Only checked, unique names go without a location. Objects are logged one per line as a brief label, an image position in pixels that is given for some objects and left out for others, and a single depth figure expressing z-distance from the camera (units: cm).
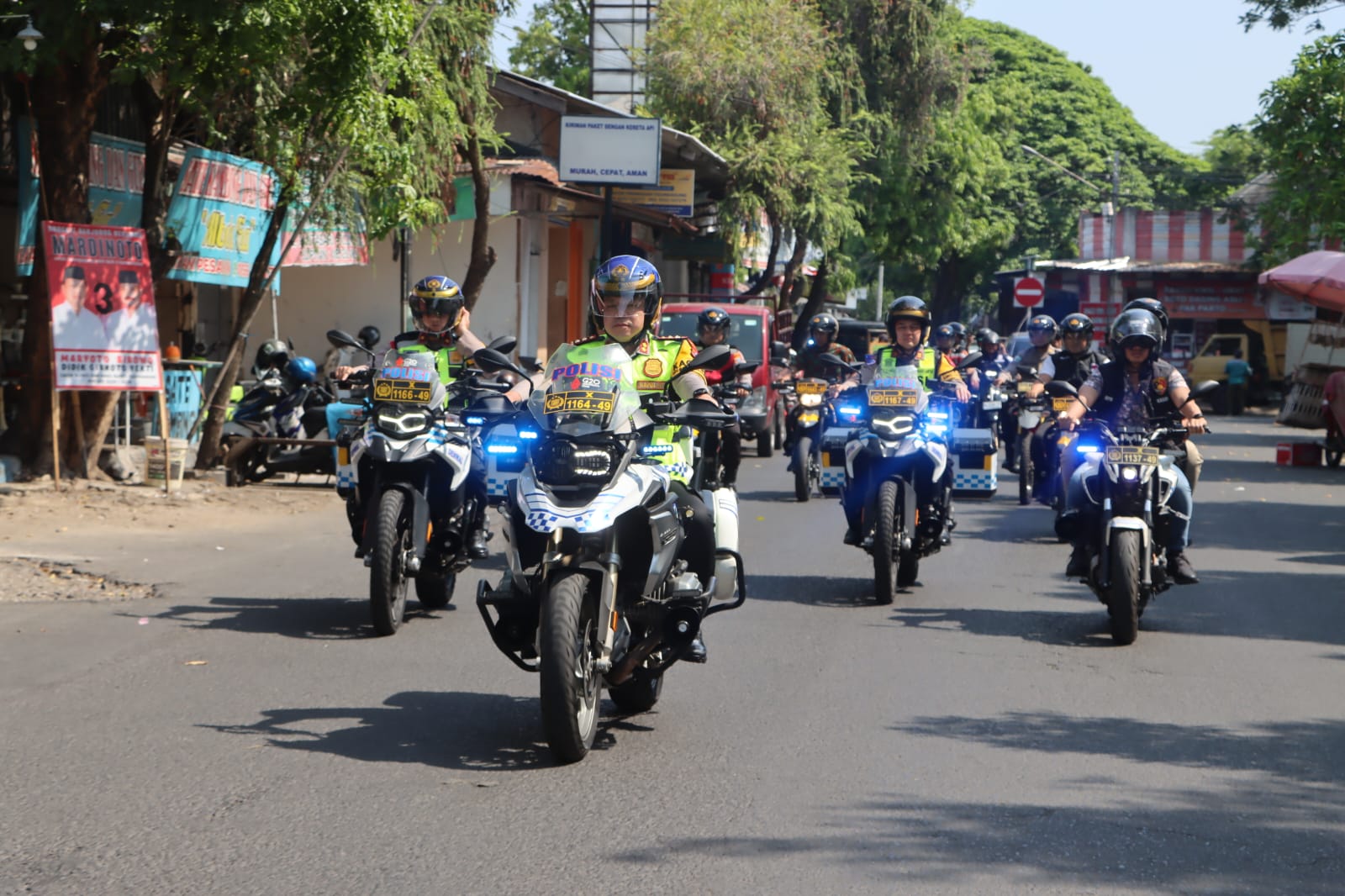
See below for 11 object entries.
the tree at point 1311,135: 2822
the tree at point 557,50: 5447
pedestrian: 4084
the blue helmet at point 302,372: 1720
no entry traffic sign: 3644
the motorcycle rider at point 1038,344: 1694
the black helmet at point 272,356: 1775
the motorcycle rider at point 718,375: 1328
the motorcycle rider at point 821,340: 1728
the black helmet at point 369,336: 2083
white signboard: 2533
